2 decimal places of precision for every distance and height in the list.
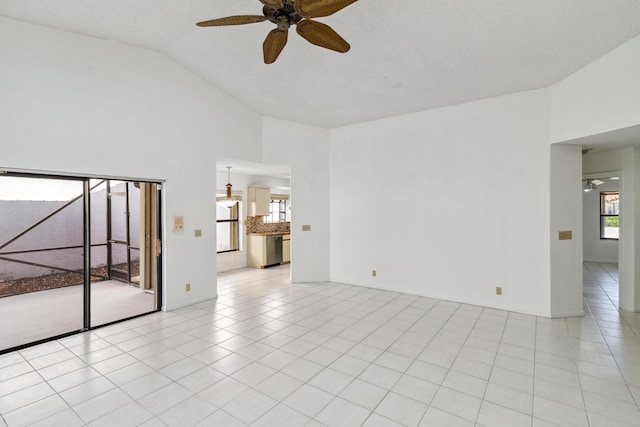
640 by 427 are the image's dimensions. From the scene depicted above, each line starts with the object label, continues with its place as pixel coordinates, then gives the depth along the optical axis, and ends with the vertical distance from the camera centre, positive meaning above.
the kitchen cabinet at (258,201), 7.95 +0.32
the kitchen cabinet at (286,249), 8.38 -0.99
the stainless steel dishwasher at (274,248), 7.96 -0.93
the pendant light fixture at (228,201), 6.95 +0.29
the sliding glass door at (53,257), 3.39 -0.51
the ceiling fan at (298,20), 2.09 +1.43
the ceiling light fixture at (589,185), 6.56 +0.56
